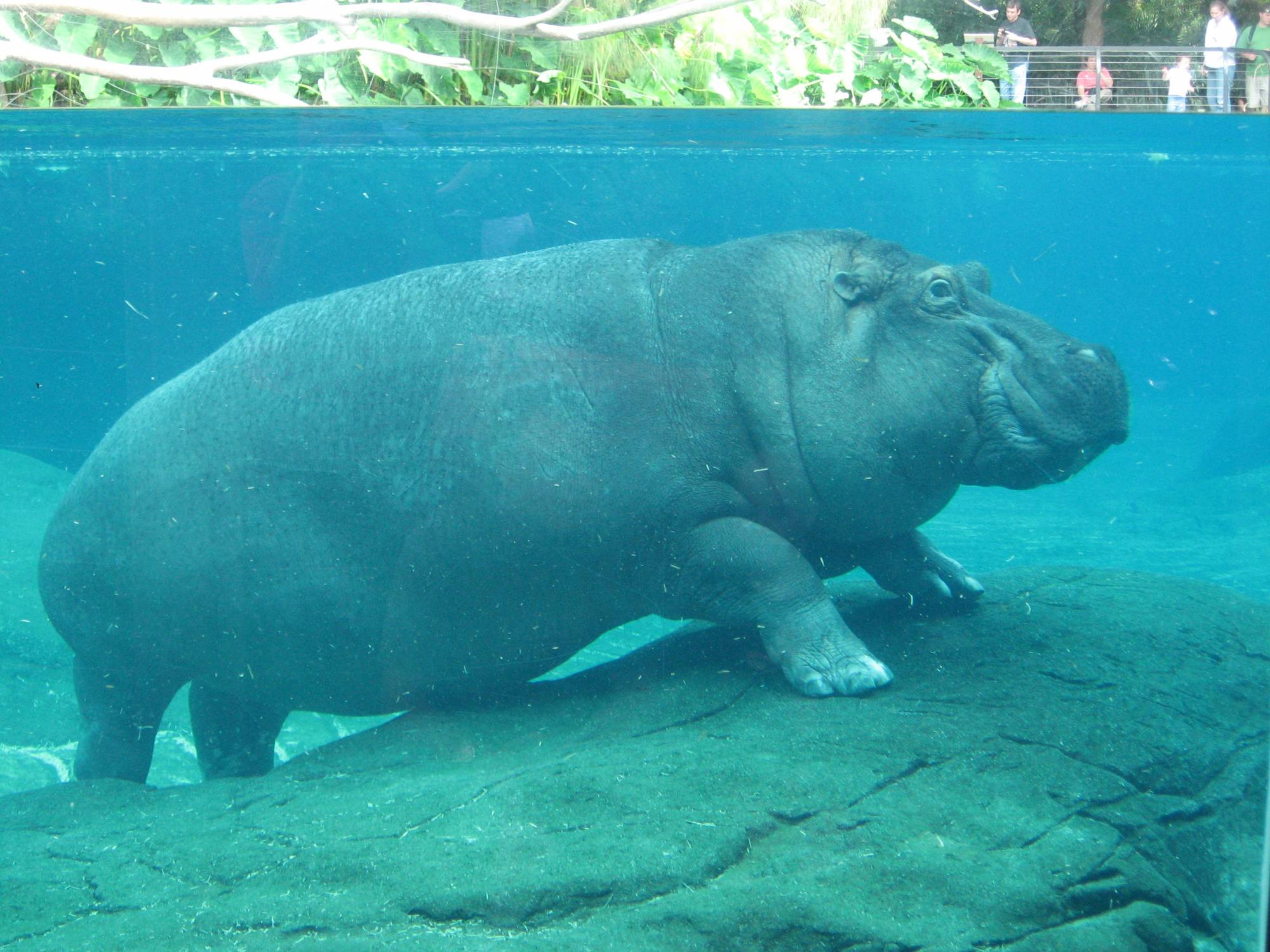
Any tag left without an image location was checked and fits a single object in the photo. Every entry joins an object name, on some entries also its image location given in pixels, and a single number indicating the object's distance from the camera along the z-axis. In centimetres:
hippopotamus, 304
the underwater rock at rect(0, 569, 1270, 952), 204
